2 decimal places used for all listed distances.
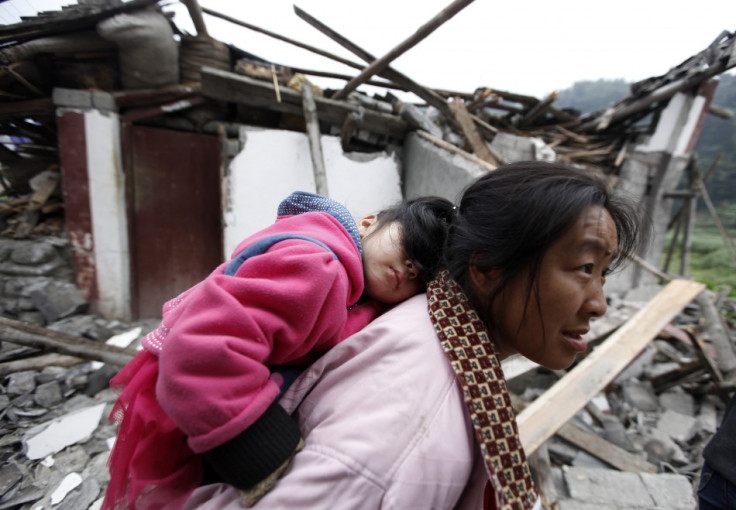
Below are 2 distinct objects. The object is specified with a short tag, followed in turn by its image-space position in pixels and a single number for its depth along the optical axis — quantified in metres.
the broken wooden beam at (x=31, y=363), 2.55
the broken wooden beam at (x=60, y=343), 2.14
